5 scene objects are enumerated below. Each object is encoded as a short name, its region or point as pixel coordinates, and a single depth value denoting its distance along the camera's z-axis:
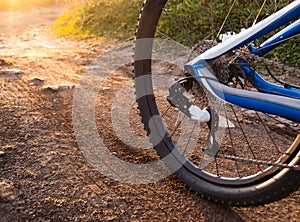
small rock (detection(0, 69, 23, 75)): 3.65
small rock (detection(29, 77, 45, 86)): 3.37
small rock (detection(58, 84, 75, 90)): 3.30
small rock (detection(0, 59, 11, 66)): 4.05
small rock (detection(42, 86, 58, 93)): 3.20
